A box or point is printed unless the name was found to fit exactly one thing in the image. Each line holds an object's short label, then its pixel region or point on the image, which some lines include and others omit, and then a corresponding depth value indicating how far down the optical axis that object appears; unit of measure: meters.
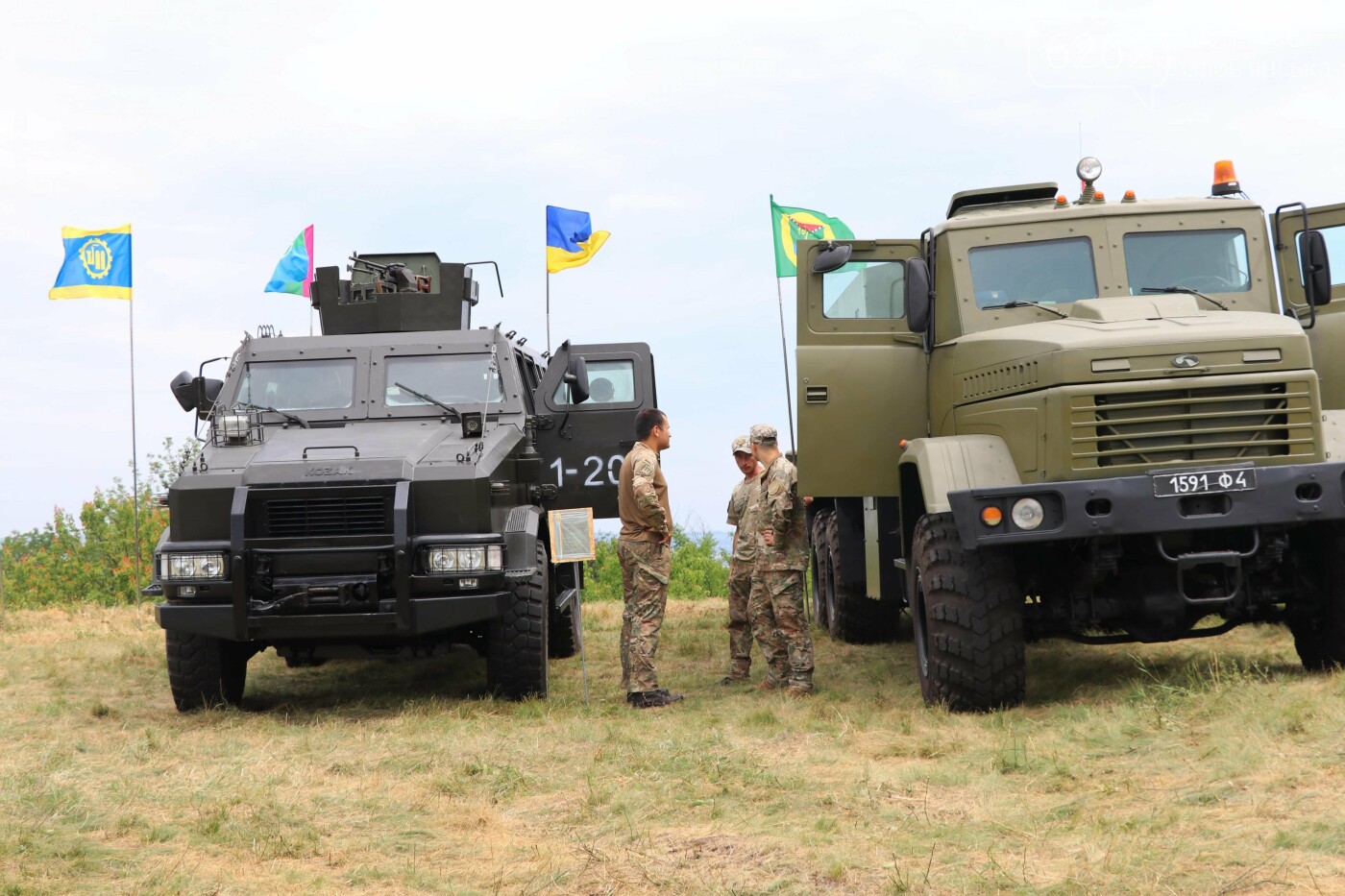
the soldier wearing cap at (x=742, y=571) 9.63
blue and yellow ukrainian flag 16.56
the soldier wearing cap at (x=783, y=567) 8.88
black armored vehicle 7.91
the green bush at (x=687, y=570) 31.89
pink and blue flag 18.28
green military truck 6.84
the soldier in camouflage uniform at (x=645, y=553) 8.73
